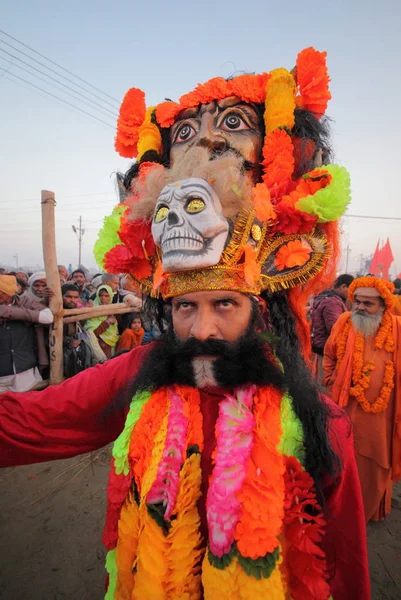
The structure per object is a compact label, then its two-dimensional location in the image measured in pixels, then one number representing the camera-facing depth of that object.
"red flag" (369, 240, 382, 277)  14.33
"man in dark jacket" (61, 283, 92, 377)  4.73
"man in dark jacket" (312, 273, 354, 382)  4.69
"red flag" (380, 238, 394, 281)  14.37
